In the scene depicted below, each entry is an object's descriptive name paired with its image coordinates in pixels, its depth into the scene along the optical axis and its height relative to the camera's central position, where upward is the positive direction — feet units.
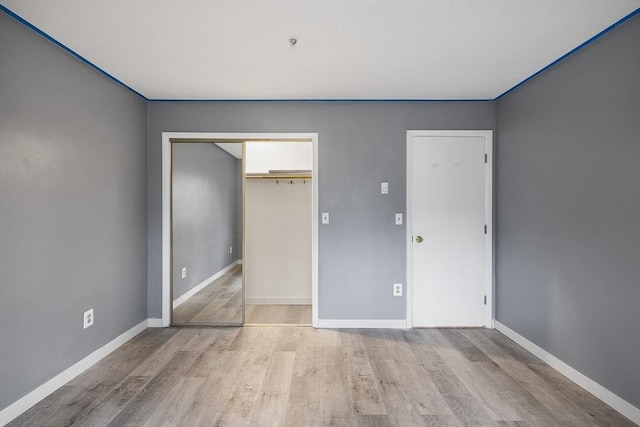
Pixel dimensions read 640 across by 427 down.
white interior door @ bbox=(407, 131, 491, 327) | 11.04 -0.45
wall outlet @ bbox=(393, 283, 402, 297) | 11.05 -2.58
